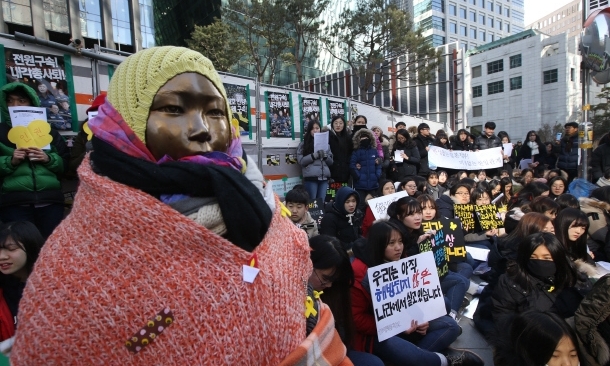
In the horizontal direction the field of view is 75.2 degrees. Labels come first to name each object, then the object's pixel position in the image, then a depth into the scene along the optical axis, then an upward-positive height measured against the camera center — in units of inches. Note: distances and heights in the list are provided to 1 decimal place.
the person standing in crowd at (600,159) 290.4 -12.0
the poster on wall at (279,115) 265.1 +30.9
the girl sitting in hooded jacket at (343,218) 210.7 -33.3
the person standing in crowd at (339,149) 283.8 +5.5
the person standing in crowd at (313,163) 267.6 -3.8
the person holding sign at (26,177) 132.7 -1.2
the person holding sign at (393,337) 120.5 -57.2
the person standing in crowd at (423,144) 333.7 +7.2
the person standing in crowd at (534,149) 427.5 -3.2
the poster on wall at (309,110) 289.3 +36.1
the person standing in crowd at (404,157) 314.7 -3.2
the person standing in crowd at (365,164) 276.5 -5.7
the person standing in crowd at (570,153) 353.1 -7.8
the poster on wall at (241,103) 239.3 +36.2
